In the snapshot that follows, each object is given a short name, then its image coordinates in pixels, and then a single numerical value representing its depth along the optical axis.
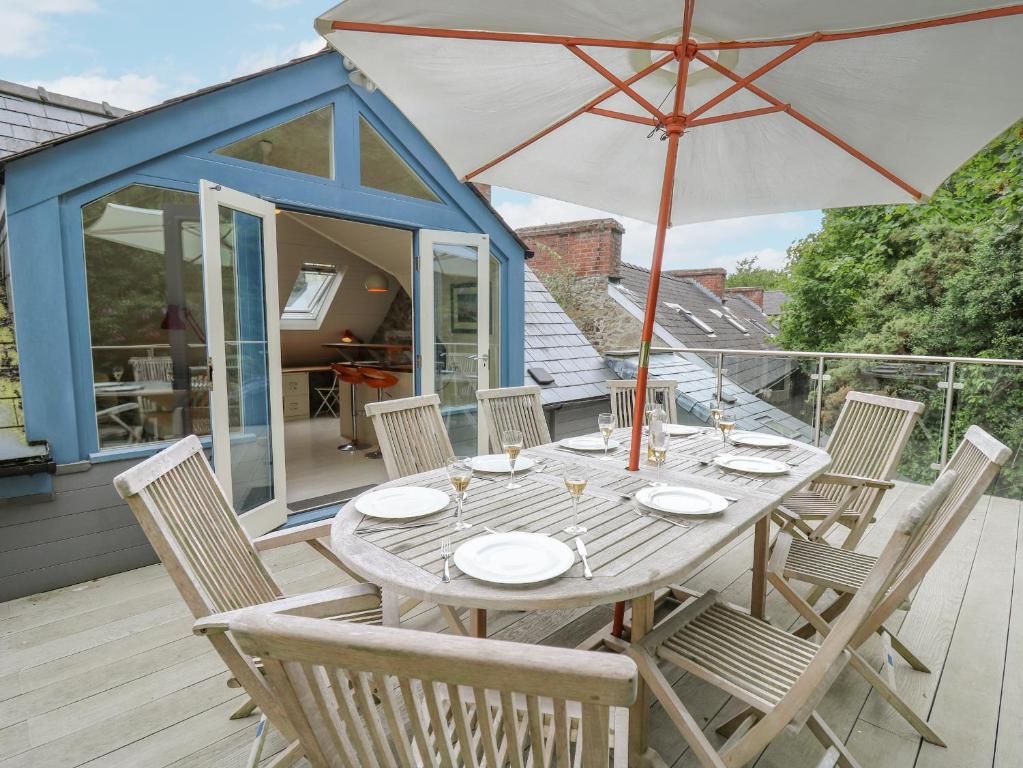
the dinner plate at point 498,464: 2.23
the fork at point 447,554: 1.30
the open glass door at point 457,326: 4.44
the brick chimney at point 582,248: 8.48
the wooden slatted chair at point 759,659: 1.30
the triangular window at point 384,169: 4.05
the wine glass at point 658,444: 2.06
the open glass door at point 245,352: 3.10
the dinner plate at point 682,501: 1.72
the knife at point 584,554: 1.32
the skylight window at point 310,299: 7.68
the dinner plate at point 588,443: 2.62
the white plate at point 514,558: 1.30
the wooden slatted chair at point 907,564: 1.53
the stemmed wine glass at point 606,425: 2.45
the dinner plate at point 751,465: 2.20
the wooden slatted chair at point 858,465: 2.50
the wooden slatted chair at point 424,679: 0.63
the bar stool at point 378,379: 5.87
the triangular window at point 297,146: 3.45
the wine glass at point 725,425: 2.72
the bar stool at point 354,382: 6.10
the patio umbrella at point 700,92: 1.74
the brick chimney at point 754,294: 20.31
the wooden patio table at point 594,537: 1.26
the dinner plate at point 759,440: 2.68
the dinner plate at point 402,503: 1.69
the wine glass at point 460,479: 1.59
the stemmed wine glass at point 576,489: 1.56
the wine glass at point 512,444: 1.94
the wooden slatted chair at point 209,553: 1.26
